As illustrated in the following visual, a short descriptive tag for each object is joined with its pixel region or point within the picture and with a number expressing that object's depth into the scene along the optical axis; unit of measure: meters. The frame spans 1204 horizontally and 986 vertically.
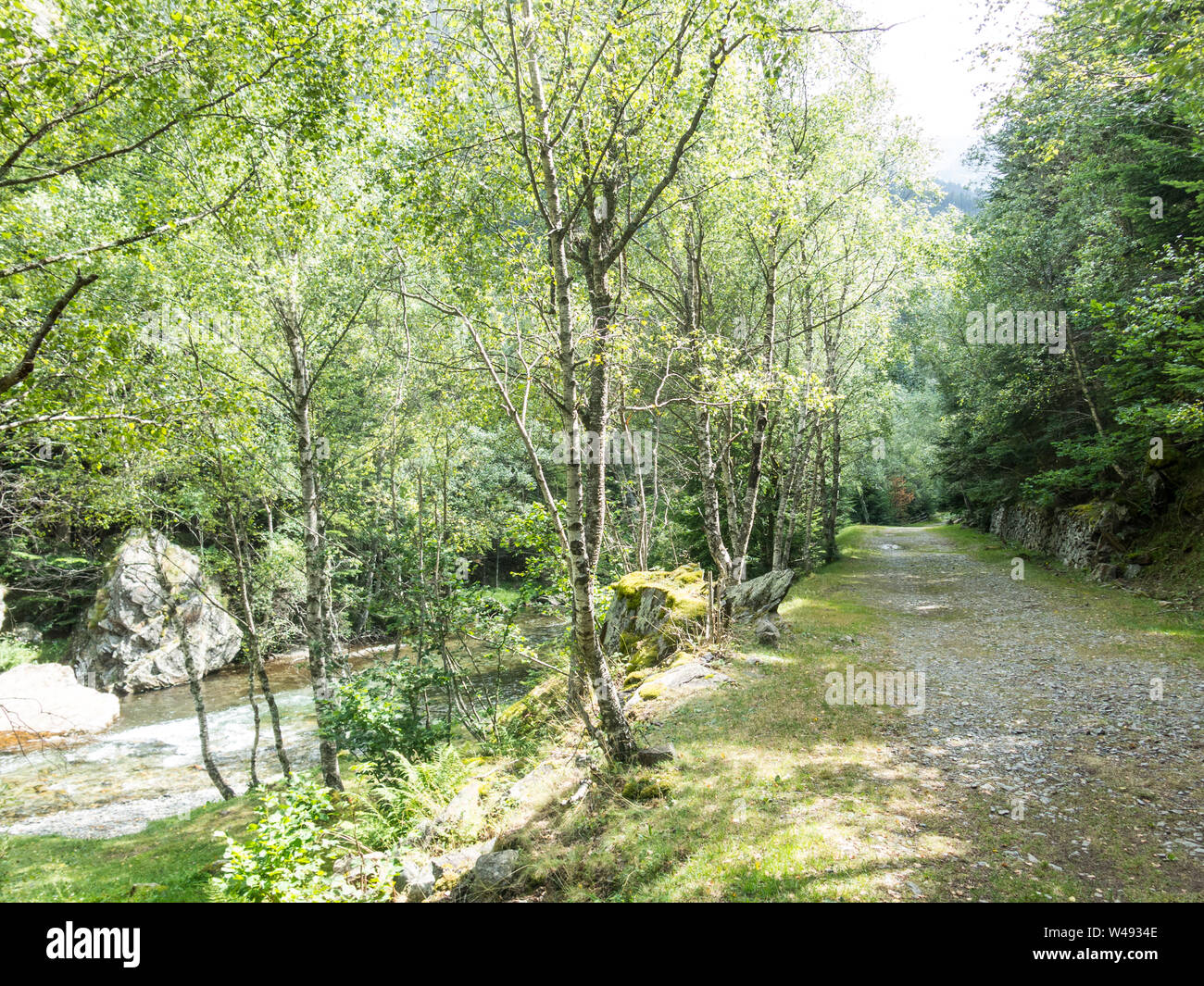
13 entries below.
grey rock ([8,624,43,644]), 21.79
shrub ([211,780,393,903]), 4.72
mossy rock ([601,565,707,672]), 11.71
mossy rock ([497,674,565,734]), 10.07
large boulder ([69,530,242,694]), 20.25
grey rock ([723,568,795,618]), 13.61
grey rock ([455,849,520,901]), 5.44
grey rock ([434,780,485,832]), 6.96
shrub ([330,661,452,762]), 8.57
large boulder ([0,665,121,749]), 16.78
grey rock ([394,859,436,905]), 5.77
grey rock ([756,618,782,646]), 12.34
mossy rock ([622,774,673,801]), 6.28
